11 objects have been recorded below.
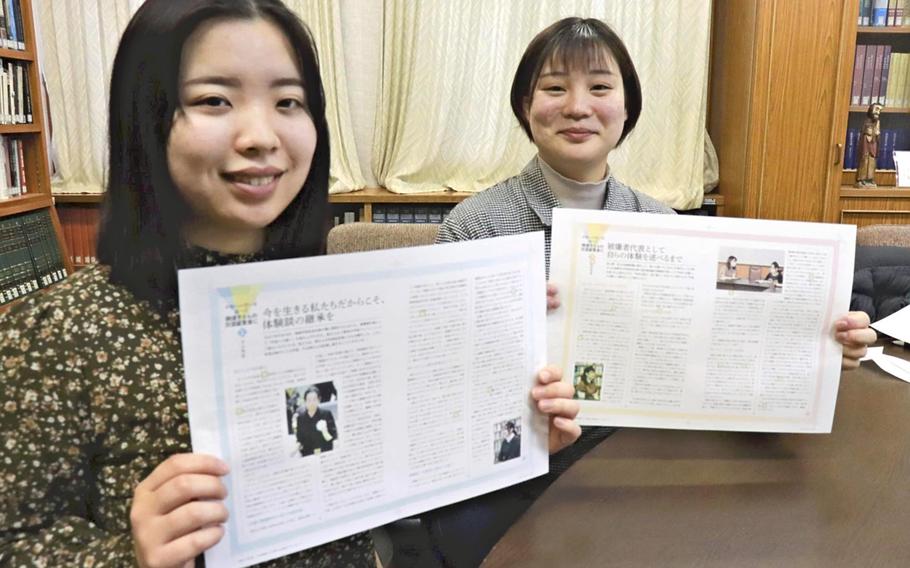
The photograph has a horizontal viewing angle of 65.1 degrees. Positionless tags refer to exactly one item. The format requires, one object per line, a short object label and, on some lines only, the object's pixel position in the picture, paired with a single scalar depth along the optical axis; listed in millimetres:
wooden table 791
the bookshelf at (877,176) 3145
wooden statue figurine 3195
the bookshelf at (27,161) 2920
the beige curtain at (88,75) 3332
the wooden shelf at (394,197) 3318
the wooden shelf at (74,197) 3475
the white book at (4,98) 2890
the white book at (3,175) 3000
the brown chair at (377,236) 1913
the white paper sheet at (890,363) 1365
